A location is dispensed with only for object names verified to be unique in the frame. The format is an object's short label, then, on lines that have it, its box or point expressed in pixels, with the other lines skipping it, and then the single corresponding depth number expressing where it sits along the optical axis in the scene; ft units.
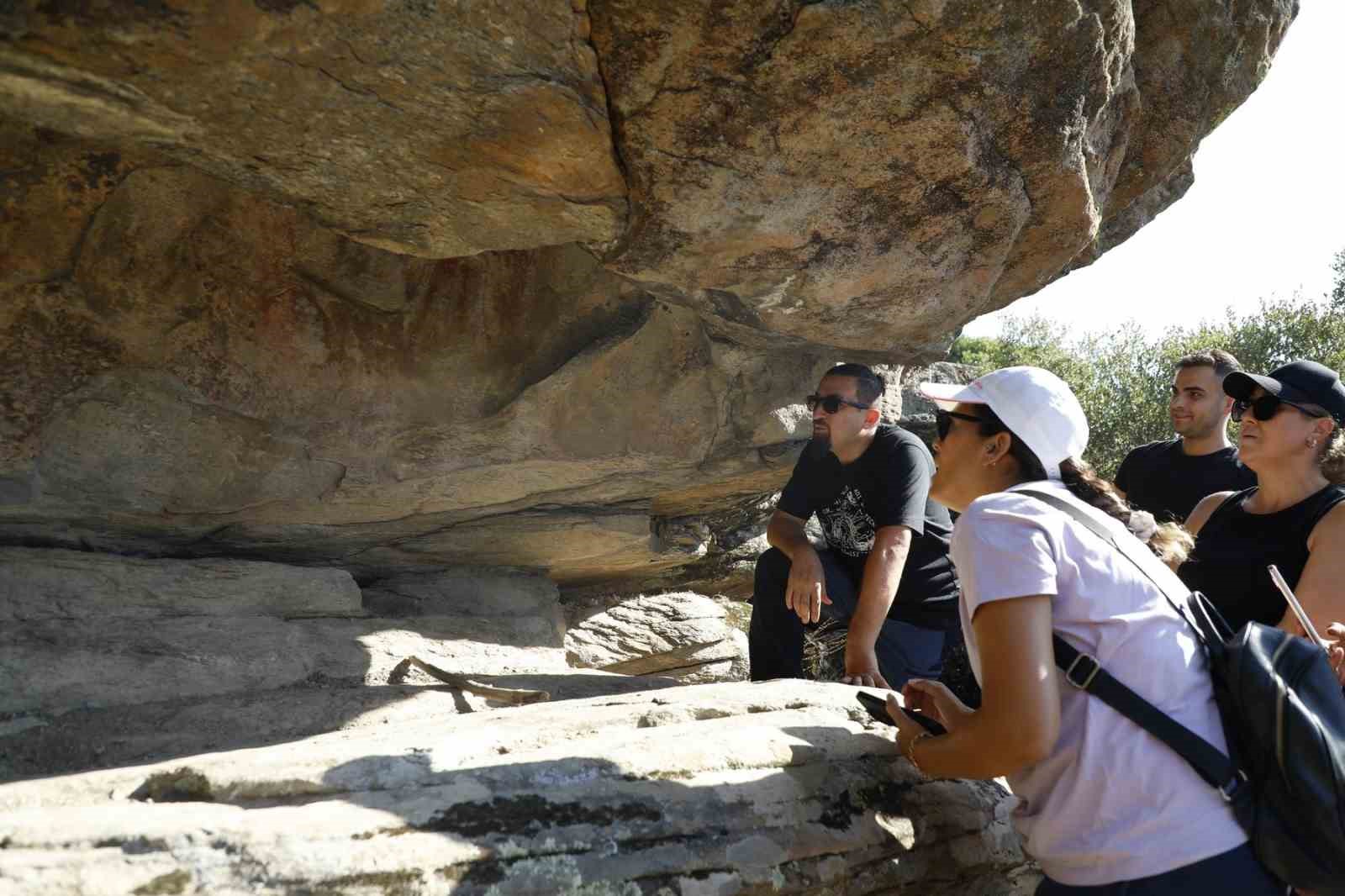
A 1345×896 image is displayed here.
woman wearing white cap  6.70
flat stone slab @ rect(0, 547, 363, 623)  14.70
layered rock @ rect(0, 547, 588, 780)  12.91
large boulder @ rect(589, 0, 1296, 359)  11.23
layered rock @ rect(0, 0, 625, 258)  9.11
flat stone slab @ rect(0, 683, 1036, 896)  6.72
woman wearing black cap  9.83
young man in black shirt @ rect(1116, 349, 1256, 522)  14.69
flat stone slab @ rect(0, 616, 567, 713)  13.55
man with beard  14.38
